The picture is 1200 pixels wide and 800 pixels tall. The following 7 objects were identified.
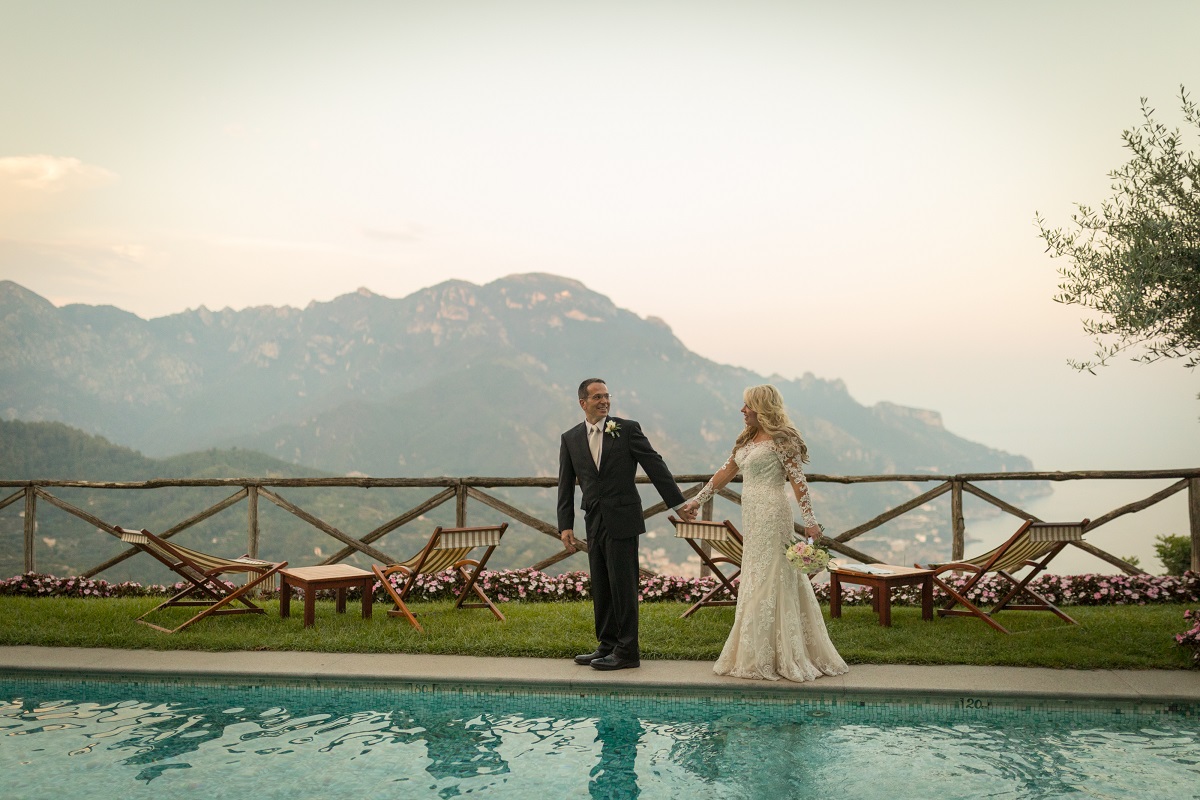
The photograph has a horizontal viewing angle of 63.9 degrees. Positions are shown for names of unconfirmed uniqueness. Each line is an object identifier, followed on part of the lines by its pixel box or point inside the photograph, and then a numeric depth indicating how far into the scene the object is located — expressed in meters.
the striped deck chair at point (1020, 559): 6.91
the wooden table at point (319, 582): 7.18
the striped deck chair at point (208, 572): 7.13
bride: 5.65
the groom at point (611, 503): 5.98
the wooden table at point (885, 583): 6.83
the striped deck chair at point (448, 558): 7.18
